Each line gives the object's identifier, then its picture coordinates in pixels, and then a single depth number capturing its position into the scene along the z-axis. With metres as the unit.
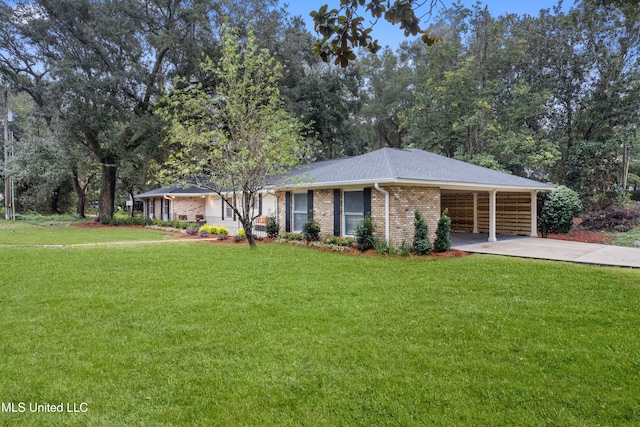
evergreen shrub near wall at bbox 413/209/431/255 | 10.08
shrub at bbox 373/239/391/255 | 10.17
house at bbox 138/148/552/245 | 10.59
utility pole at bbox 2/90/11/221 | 22.91
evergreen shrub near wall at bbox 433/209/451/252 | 10.41
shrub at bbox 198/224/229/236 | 16.75
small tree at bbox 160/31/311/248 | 10.80
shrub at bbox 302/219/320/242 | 12.81
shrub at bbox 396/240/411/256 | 9.92
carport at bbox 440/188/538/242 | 14.30
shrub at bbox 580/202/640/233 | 15.64
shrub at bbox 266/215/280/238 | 14.97
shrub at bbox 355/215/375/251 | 10.73
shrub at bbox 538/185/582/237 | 13.93
